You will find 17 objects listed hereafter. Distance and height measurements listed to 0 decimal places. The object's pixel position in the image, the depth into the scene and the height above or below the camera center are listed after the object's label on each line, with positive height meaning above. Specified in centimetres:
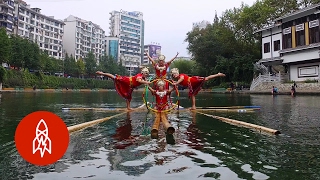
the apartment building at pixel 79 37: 11056 +2058
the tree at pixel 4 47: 4934 +721
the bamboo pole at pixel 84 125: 895 -121
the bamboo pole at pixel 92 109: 1593 -110
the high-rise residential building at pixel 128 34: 14650 +2865
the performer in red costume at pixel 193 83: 1478 +35
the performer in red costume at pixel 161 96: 1121 -26
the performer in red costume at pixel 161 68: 1354 +100
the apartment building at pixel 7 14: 7493 +1937
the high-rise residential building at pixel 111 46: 13425 +1977
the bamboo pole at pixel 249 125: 851 -120
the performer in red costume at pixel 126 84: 1496 +28
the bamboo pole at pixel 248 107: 1662 -100
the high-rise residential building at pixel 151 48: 17425 +2497
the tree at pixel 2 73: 4750 +261
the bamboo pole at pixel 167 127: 816 -106
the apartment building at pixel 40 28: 8594 +1978
